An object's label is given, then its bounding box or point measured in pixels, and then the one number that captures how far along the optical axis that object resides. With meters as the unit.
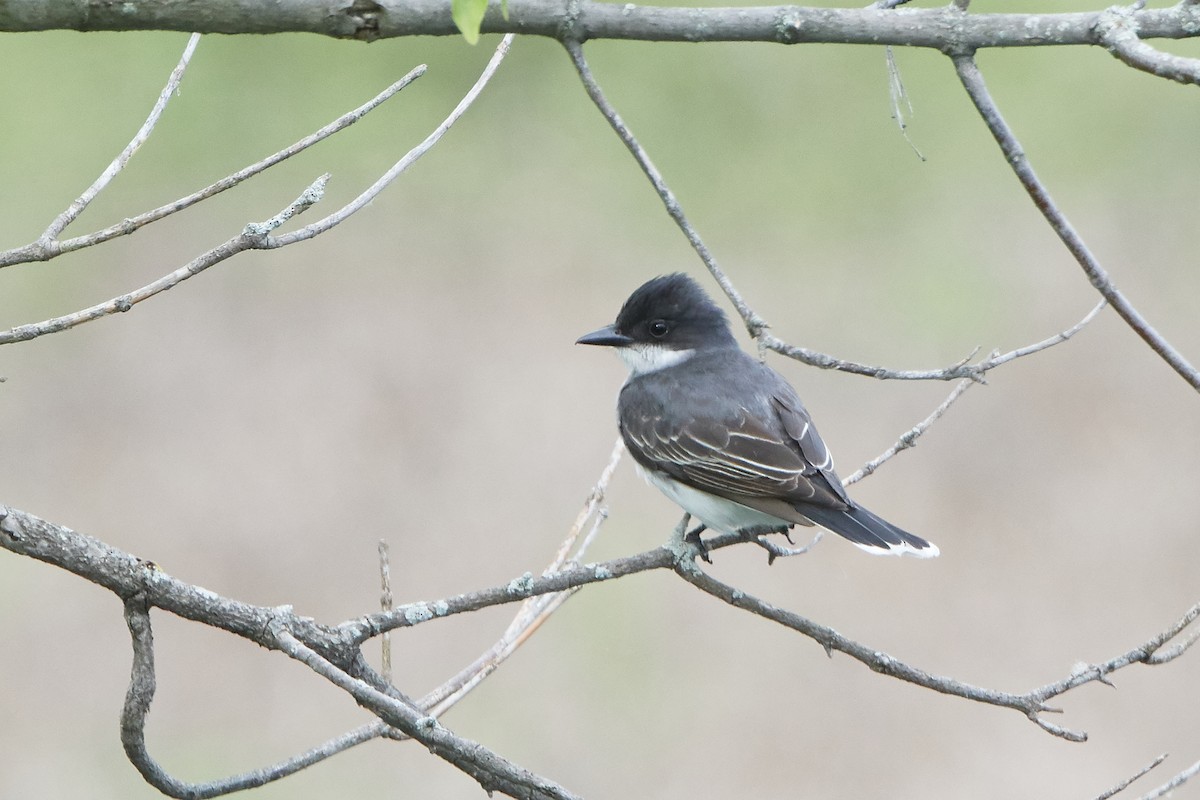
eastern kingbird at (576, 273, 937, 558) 9.30
